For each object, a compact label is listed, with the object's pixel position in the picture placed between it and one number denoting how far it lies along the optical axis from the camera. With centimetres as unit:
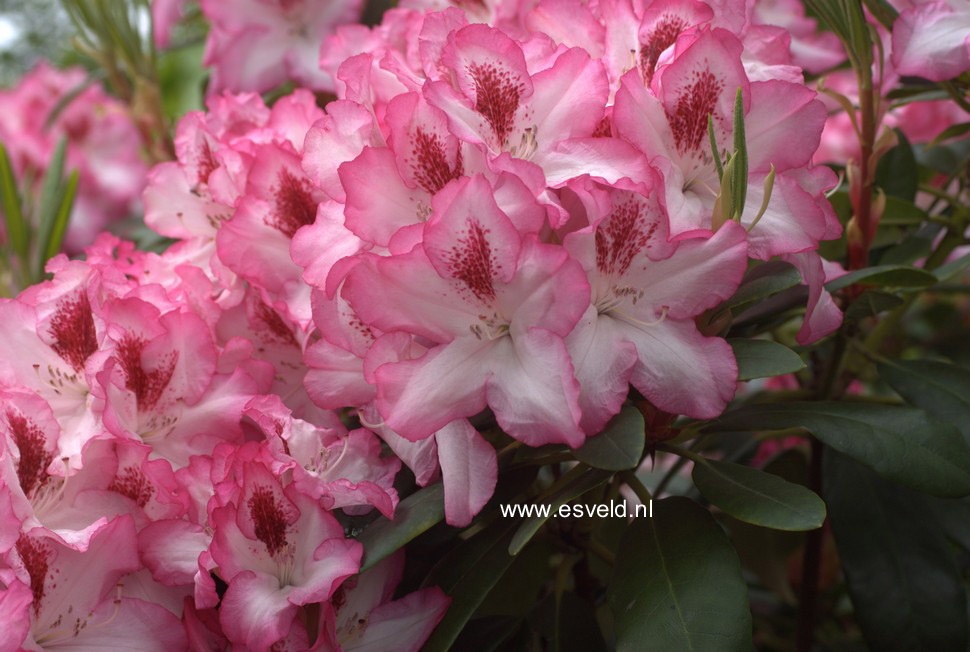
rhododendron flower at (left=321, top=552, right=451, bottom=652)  77
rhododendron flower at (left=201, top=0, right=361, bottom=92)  100
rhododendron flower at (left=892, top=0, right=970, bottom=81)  84
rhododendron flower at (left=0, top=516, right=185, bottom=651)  76
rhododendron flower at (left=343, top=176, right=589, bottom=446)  73
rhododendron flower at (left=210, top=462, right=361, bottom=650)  75
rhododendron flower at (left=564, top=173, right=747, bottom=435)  74
